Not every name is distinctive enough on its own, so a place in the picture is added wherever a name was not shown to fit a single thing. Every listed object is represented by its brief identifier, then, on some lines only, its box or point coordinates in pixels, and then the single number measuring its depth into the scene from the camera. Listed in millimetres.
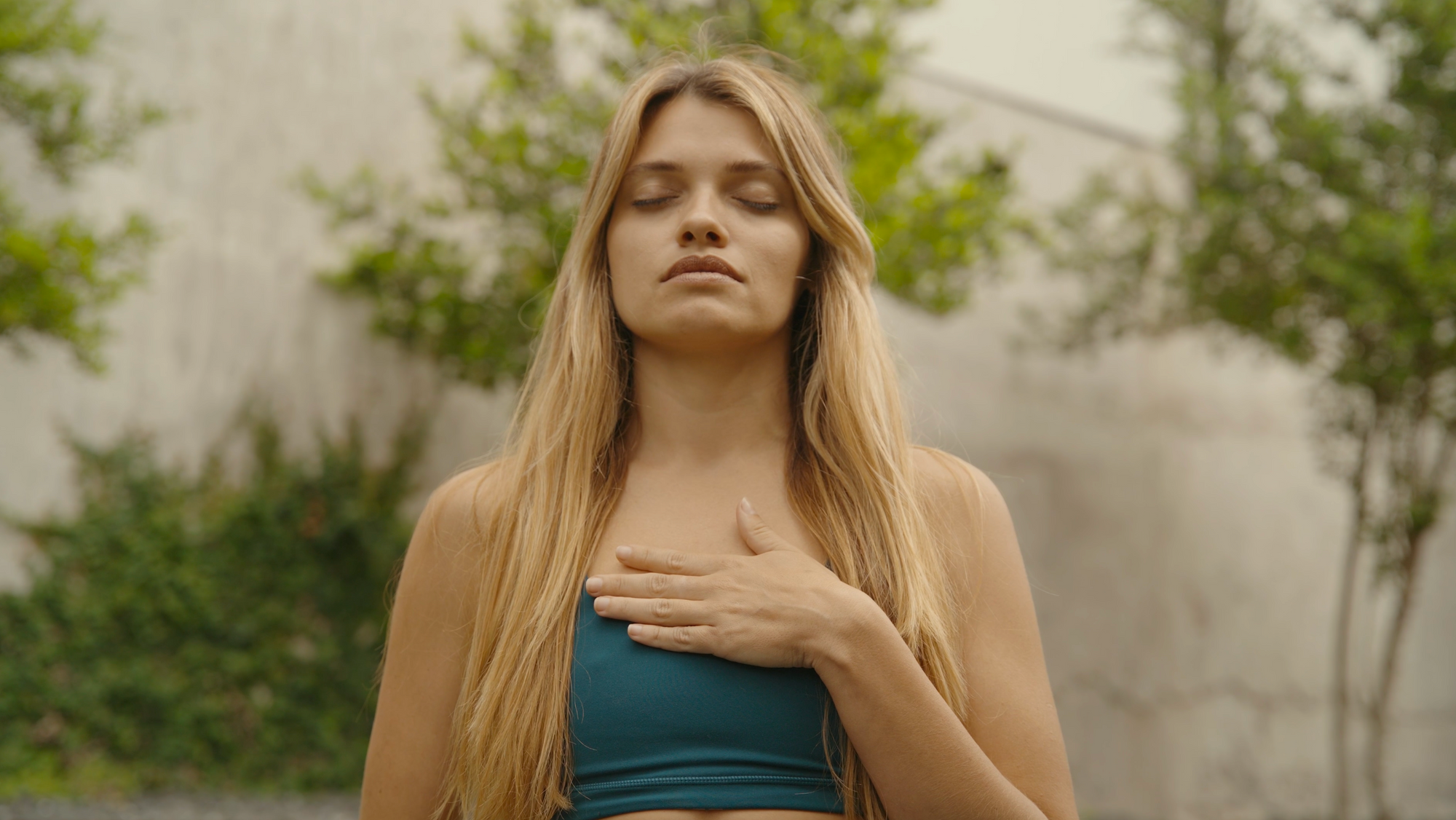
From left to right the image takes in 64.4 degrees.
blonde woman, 1427
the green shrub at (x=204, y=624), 5965
